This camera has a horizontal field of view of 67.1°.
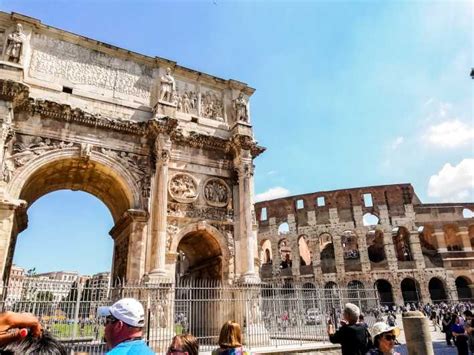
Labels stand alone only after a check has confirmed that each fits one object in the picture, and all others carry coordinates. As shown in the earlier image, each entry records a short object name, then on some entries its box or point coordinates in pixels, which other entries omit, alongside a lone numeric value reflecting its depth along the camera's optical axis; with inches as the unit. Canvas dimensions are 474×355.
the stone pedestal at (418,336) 228.7
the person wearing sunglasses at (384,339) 138.8
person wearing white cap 83.5
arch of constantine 433.4
